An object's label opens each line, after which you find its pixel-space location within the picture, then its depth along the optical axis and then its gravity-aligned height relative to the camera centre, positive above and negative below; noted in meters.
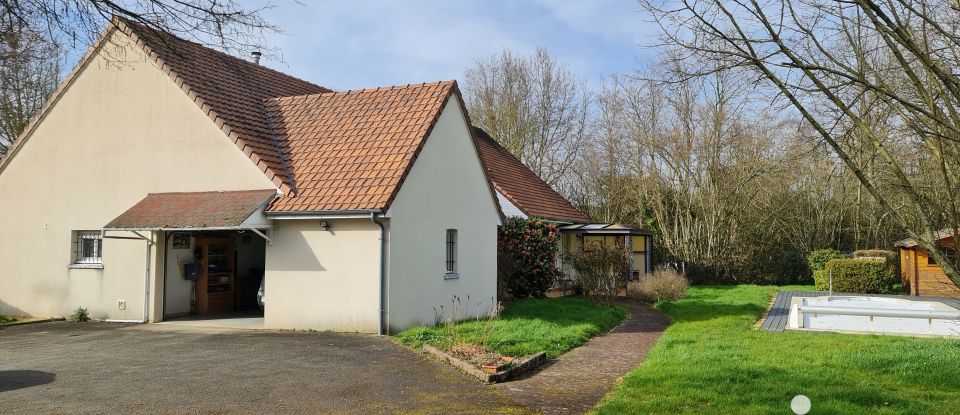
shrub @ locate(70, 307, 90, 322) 16.67 -1.51
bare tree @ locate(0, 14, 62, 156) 24.08 +5.38
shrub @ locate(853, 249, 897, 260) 29.16 +0.06
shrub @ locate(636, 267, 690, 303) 22.50 -1.06
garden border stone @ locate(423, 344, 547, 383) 9.80 -1.66
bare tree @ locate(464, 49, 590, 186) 37.78 +7.18
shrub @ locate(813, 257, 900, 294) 26.23 -0.75
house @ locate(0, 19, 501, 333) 14.38 +1.12
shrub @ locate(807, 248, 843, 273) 29.33 -0.11
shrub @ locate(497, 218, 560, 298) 21.06 -0.01
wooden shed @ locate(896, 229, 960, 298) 26.02 -0.79
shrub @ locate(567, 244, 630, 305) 21.27 -0.53
